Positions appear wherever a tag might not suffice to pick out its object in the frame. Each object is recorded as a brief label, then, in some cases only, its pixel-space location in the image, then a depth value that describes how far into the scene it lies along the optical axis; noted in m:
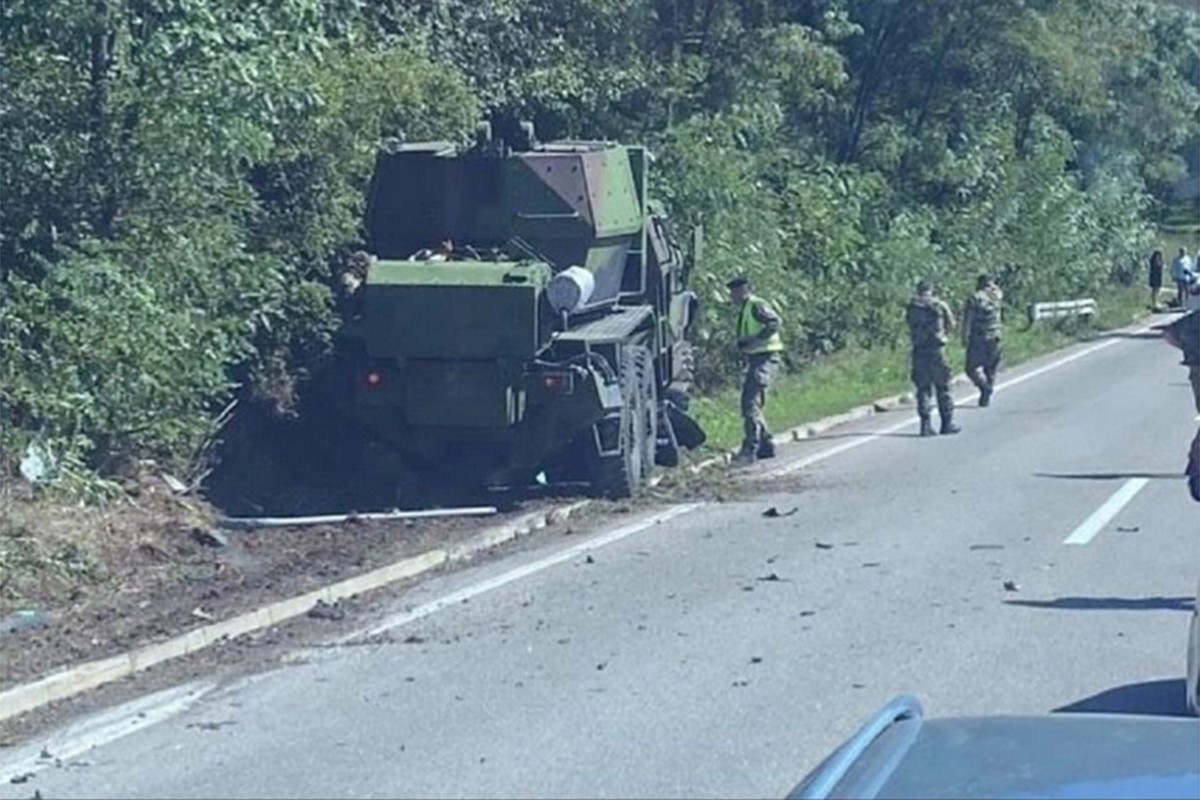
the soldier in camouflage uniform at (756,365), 22.45
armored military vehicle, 17.95
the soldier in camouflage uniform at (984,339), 28.98
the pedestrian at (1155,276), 59.91
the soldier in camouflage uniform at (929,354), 24.95
